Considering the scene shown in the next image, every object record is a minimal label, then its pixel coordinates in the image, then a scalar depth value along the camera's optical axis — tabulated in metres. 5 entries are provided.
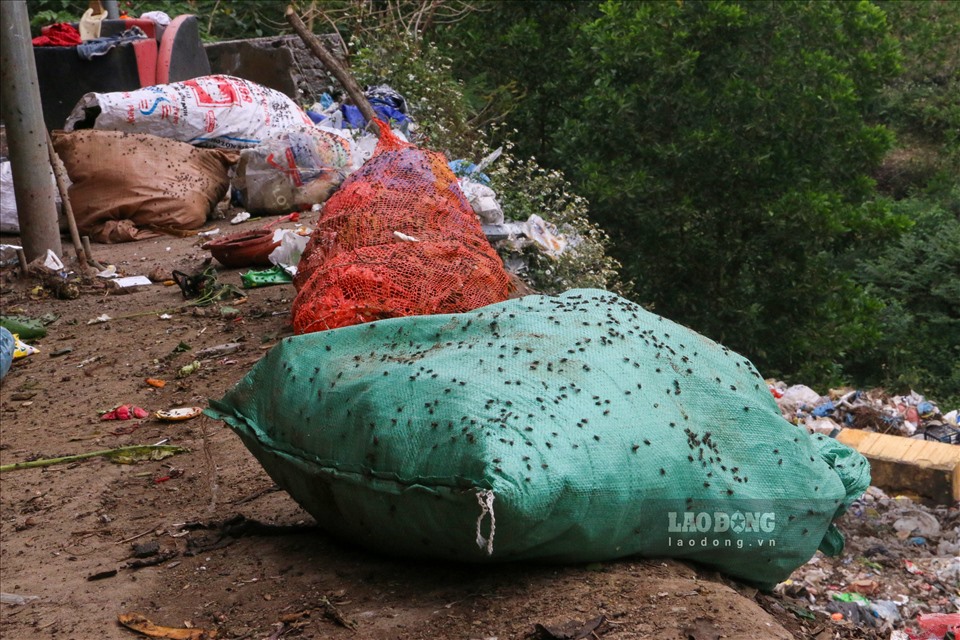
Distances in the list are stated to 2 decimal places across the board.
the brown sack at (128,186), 7.32
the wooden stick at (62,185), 6.58
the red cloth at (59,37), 8.97
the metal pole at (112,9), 10.05
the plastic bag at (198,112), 7.70
